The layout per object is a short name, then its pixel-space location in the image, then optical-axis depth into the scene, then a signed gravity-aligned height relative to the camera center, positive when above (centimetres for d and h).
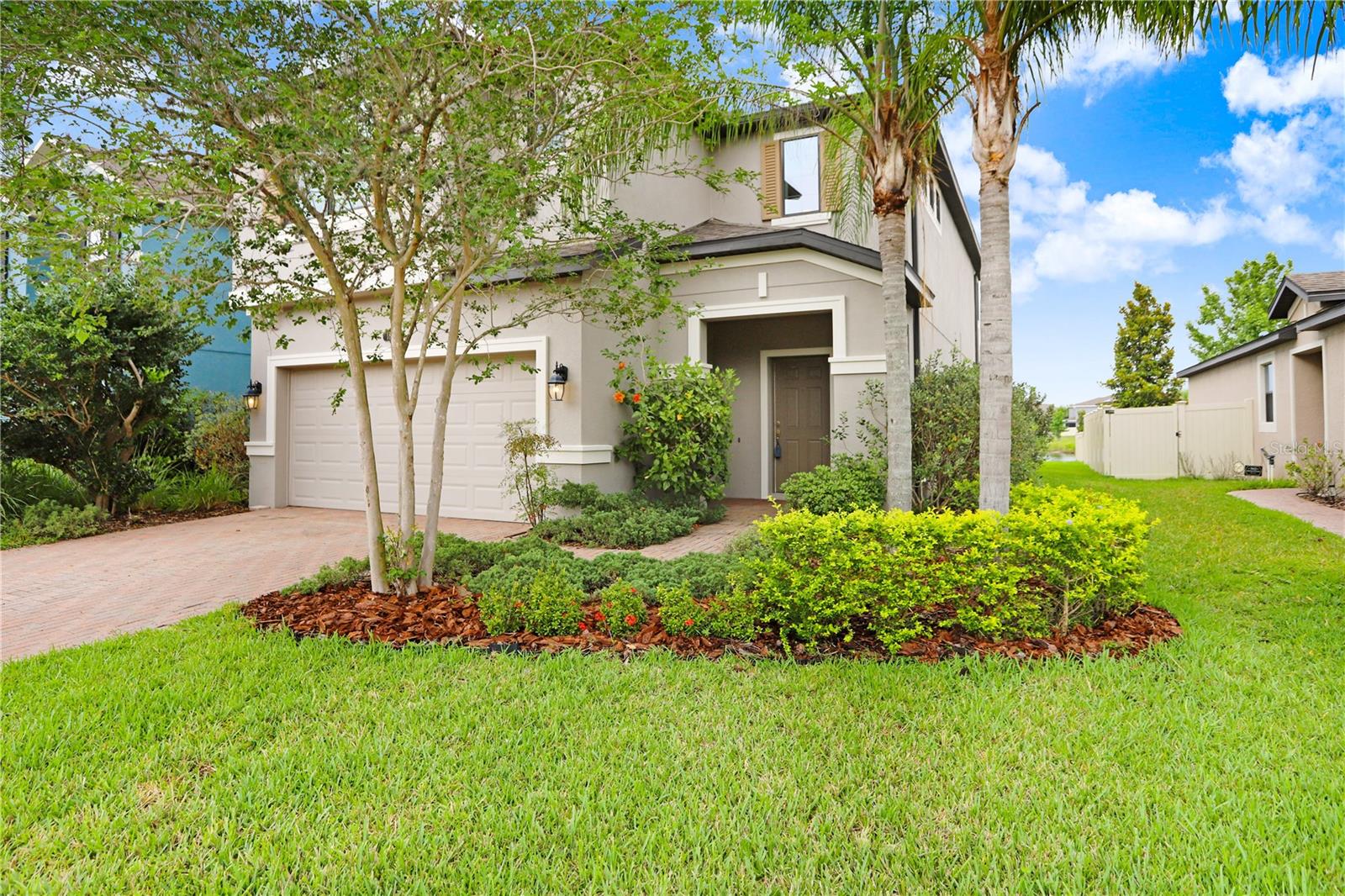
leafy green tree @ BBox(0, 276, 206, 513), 875 +95
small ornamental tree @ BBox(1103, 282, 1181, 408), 2570 +363
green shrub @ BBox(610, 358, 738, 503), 888 +38
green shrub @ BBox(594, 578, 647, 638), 439 -104
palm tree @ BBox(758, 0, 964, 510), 611 +339
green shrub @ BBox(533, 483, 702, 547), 765 -81
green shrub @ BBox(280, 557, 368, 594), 545 -101
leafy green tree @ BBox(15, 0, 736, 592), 438 +239
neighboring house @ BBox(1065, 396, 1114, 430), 5165 +328
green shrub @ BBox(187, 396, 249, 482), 1164 +23
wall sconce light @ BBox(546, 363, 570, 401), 885 +93
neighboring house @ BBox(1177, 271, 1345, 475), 1091 +152
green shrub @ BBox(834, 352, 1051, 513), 786 +17
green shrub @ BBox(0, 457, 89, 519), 894 -42
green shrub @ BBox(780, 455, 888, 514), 763 -40
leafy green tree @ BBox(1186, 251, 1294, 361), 2705 +571
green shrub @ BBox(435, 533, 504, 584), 581 -92
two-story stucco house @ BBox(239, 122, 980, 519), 896 +148
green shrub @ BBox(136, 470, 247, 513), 1037 -59
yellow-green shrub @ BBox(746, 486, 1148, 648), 408 -74
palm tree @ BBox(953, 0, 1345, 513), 530 +315
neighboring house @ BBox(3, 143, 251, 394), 1424 +207
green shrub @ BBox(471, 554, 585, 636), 447 -102
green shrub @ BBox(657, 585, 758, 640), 422 -102
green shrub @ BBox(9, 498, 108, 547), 838 -84
